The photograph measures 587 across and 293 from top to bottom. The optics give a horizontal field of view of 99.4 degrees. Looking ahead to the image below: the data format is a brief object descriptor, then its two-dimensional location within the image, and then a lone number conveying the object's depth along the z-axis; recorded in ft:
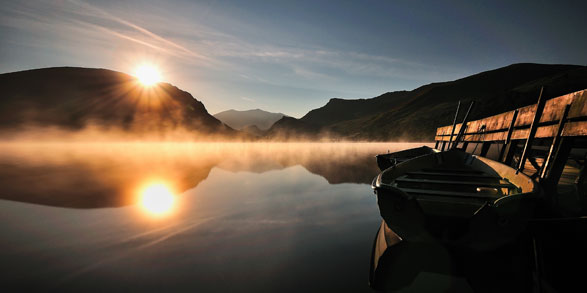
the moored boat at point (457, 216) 12.55
